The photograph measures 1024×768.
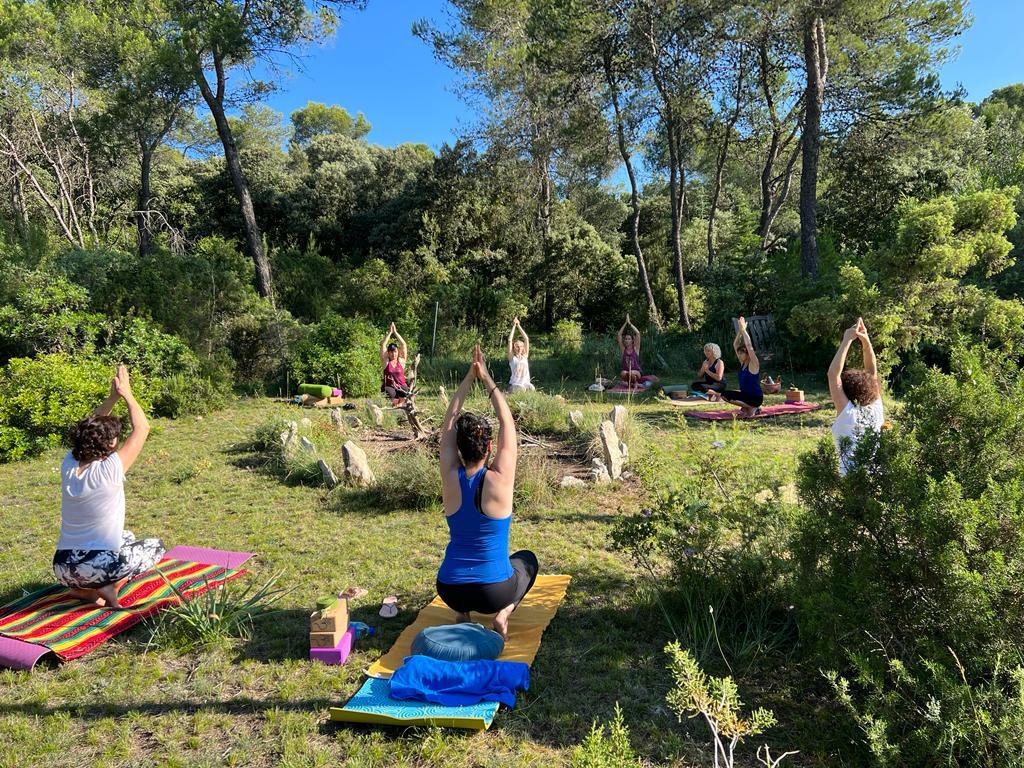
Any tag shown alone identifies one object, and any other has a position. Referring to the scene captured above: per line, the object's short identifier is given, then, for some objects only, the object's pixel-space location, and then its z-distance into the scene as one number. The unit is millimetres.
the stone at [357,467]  6137
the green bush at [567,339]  14738
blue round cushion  3041
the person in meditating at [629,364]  11359
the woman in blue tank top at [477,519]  3252
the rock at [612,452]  6074
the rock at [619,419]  6848
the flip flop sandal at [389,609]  3732
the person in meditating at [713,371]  9414
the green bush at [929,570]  2113
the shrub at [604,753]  1544
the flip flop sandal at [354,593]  3984
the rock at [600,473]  5957
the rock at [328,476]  6270
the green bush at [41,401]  7527
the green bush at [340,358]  11703
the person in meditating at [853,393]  4172
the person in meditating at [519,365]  9898
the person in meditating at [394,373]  9094
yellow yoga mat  3195
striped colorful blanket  3416
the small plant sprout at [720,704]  1708
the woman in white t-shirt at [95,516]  3729
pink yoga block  3268
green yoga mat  11013
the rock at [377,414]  8578
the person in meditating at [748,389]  8094
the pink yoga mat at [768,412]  8453
